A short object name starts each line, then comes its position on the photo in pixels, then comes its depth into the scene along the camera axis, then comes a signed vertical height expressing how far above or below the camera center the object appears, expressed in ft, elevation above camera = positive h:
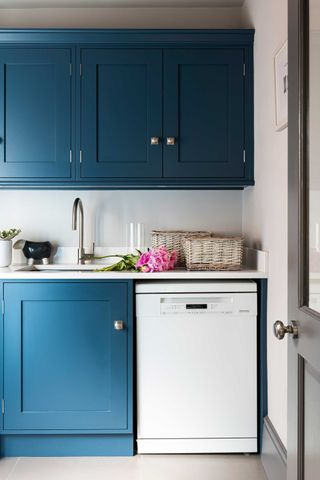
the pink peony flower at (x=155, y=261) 7.75 -0.24
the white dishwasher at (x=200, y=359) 7.41 -1.82
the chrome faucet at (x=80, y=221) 8.71 +0.50
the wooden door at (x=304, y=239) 3.65 +0.07
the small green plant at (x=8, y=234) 8.81 +0.25
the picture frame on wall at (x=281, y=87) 6.13 +2.25
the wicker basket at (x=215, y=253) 7.89 -0.10
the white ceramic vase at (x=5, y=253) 8.55 -0.11
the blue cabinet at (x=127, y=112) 8.34 +2.49
